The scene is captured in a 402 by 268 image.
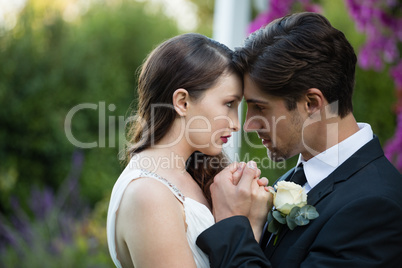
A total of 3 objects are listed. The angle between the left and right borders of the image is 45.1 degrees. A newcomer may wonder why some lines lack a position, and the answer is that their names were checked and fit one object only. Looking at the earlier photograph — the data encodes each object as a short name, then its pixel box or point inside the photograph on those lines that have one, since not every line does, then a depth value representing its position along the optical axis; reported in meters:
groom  2.03
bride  2.20
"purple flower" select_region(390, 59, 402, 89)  4.65
